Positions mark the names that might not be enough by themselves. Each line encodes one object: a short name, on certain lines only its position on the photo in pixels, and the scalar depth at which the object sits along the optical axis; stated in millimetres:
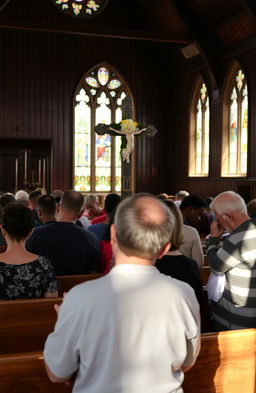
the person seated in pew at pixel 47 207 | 4223
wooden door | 14768
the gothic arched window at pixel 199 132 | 14469
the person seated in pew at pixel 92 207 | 6969
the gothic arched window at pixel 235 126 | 13000
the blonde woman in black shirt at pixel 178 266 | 2711
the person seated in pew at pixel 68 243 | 3707
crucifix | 9875
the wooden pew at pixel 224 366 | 2205
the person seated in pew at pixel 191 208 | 4914
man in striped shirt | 2652
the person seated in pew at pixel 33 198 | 6179
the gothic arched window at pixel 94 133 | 15242
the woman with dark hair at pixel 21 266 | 2836
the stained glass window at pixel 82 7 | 14602
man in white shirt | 1543
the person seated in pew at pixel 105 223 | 4688
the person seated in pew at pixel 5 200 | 5320
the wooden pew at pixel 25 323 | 2691
